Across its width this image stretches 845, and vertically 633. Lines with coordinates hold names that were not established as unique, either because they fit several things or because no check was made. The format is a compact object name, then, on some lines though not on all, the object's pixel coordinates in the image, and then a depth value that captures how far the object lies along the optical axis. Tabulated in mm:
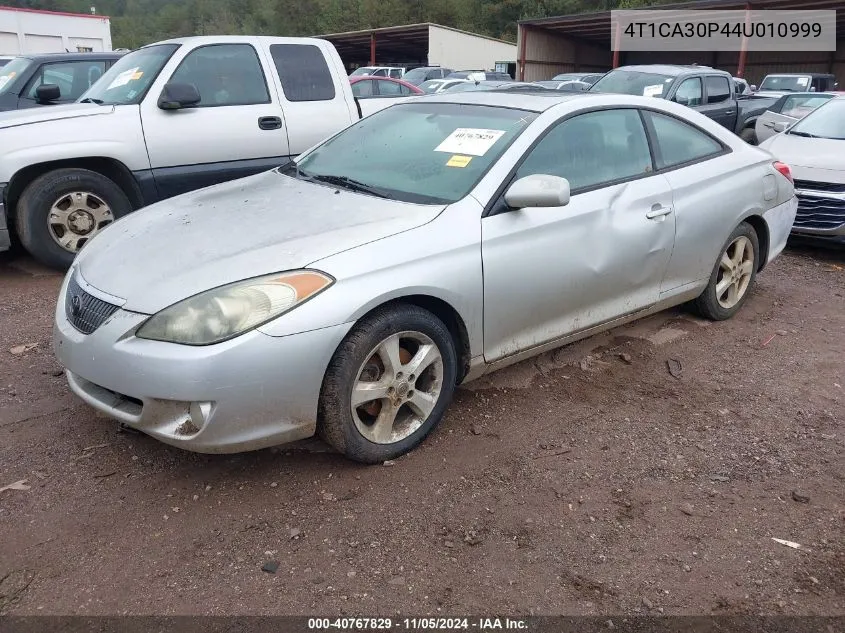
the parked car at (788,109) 12391
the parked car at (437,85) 19891
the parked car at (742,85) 18030
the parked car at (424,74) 26203
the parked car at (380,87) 15110
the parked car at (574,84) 16475
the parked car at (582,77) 20811
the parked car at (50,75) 7457
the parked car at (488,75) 26197
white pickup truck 5438
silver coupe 2719
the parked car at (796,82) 20406
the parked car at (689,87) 11172
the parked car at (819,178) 6711
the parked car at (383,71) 26812
